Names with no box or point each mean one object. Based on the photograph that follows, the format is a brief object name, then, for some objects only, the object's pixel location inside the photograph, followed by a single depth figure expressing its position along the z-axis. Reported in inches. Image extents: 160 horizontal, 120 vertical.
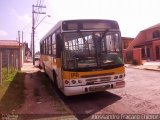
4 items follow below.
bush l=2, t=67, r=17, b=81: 353.4
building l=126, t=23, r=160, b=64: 691.4
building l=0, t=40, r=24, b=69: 717.5
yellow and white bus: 197.4
